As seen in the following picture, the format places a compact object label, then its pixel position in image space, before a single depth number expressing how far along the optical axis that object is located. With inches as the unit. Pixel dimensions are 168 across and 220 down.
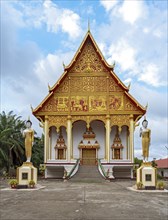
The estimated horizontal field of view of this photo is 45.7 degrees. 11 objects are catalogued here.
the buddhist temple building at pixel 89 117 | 632.8
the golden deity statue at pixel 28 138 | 362.7
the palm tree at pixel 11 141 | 695.1
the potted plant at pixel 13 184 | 345.8
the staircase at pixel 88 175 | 539.7
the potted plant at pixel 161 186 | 336.5
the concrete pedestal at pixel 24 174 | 351.3
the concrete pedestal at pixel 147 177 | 340.5
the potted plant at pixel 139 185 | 334.2
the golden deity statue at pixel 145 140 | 353.0
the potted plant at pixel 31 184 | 346.2
